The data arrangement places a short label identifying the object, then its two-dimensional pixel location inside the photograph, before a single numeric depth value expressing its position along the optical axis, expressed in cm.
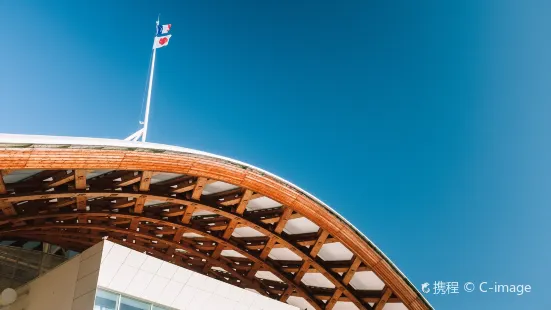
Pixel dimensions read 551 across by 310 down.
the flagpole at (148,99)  2041
